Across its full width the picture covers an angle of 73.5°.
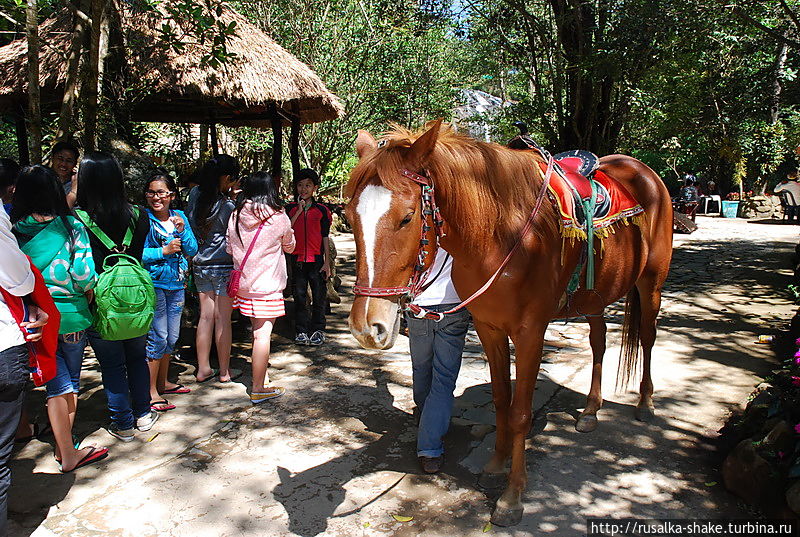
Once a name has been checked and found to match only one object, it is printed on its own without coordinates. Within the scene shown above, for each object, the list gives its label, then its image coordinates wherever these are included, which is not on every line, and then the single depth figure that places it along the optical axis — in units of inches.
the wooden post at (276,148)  379.4
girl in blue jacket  155.9
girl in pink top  167.8
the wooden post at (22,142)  329.1
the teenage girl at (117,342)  134.0
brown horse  85.4
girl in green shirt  118.6
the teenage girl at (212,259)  182.7
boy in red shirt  226.7
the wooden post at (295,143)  398.0
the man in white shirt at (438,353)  124.4
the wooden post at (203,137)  483.0
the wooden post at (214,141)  411.2
